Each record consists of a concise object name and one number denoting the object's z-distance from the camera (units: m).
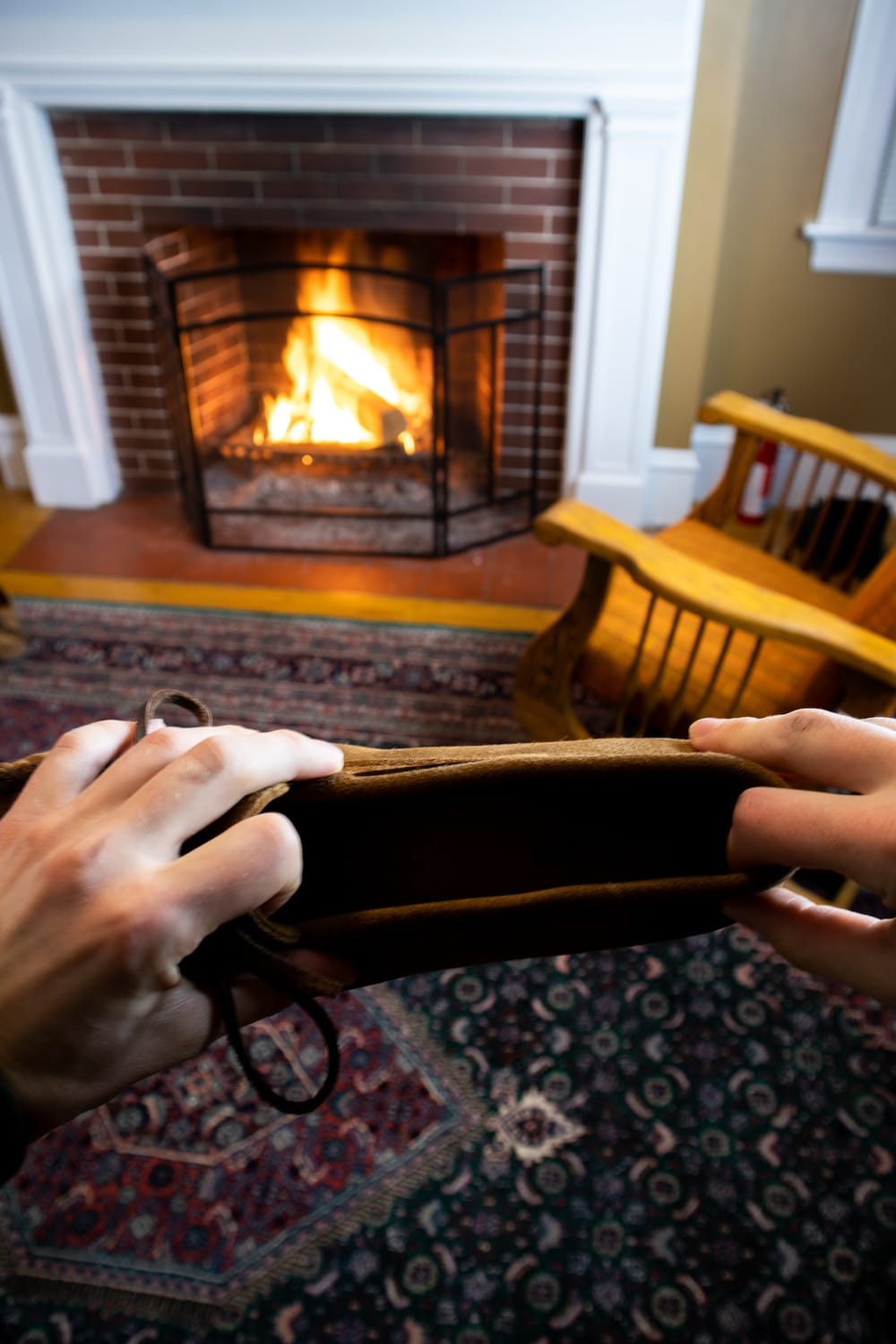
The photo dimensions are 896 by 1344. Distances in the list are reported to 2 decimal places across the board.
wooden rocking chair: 1.40
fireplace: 2.28
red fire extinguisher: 2.83
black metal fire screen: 2.78
